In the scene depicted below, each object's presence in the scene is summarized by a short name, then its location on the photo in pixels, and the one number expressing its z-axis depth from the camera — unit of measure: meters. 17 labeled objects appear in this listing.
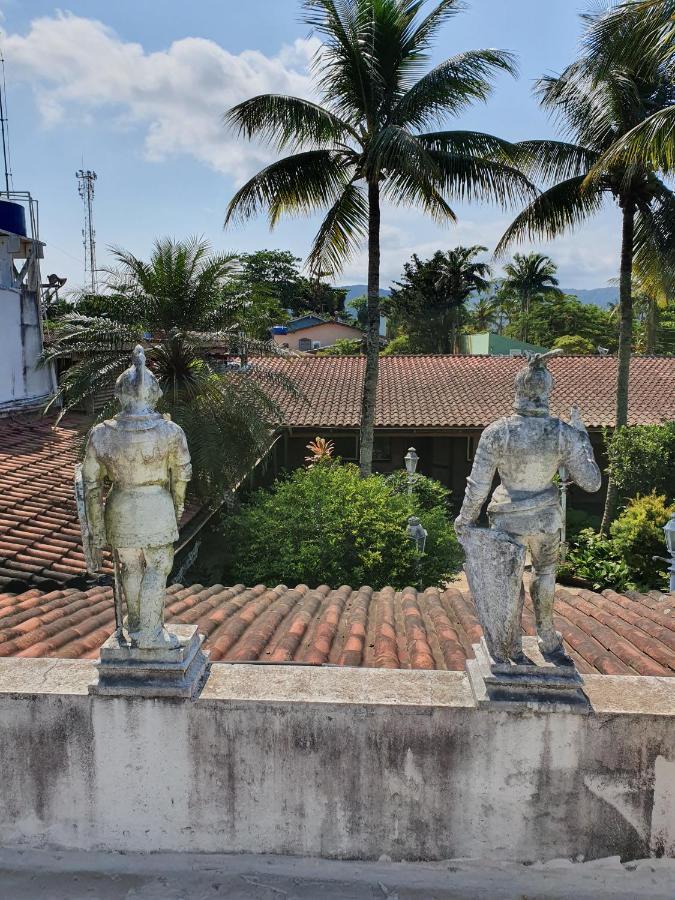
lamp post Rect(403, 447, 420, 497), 13.20
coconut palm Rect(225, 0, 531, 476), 11.63
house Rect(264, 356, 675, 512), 18.02
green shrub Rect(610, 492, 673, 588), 12.32
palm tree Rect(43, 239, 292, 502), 10.73
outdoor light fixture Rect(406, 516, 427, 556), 9.60
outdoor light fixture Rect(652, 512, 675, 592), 8.59
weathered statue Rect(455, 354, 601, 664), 3.07
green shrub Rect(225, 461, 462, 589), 9.53
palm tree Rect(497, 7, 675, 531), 12.35
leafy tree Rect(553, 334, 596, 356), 38.53
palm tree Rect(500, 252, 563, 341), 44.44
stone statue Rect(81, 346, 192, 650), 3.11
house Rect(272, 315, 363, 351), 48.25
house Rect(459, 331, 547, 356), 33.66
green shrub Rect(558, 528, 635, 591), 12.88
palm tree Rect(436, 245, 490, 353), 38.62
